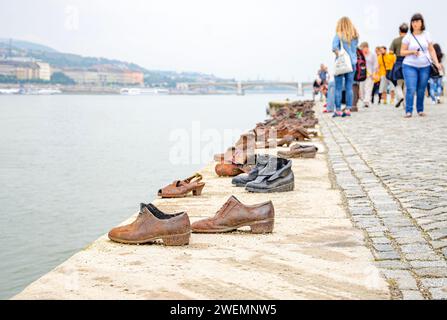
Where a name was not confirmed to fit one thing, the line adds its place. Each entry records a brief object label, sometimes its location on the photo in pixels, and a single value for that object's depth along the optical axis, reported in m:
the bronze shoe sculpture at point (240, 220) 4.99
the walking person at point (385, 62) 23.20
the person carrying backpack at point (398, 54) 17.45
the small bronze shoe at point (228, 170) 7.99
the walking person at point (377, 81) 23.39
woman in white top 14.84
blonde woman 16.78
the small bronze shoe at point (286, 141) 11.28
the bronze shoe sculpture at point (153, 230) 4.61
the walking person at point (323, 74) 31.51
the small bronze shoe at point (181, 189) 6.62
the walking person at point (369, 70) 22.27
